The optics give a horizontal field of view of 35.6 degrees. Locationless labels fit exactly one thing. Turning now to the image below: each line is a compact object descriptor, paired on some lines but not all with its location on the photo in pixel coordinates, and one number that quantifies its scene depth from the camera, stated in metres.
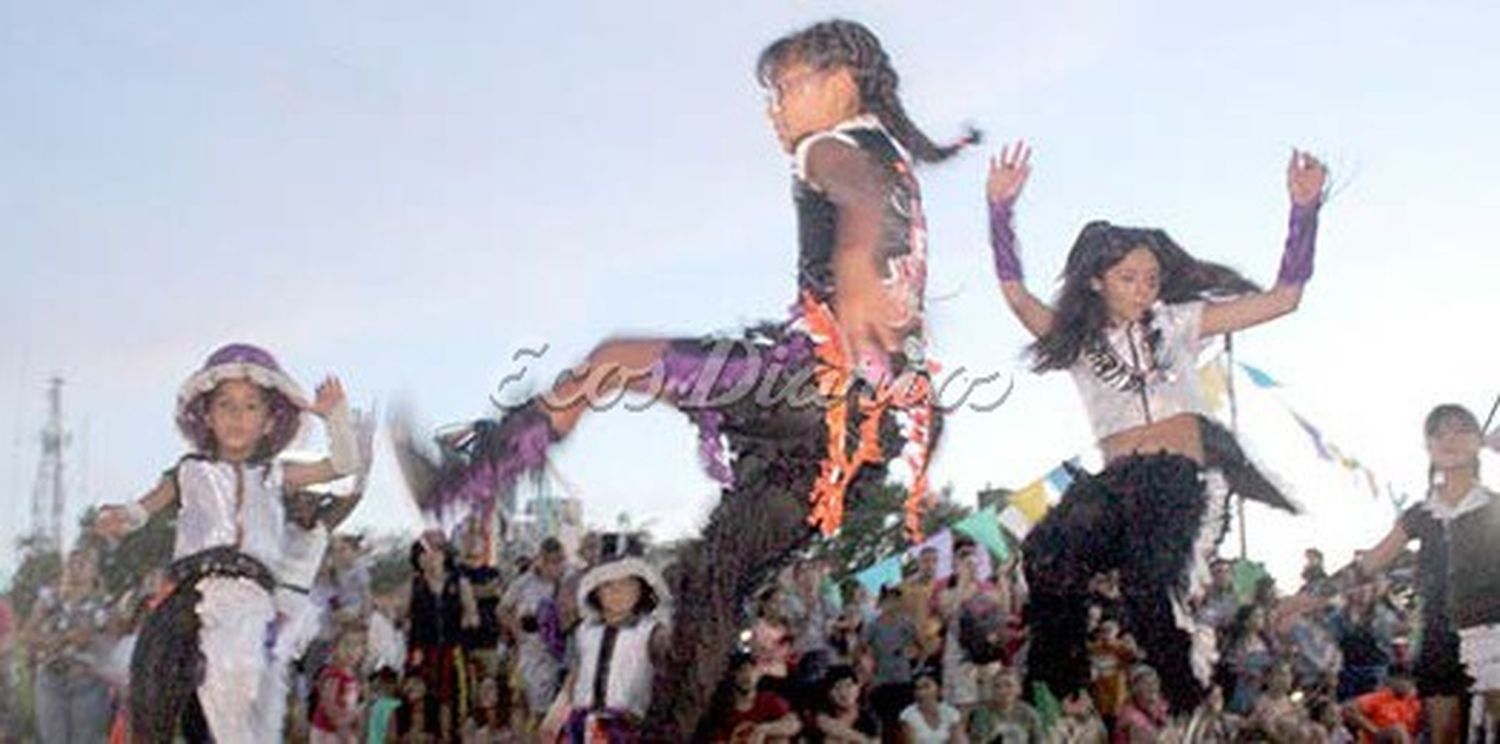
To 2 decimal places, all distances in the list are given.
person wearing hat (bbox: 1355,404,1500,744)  8.38
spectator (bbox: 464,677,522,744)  7.64
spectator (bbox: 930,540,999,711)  8.18
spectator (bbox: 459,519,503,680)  7.73
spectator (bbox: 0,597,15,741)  7.33
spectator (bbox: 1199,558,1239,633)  8.35
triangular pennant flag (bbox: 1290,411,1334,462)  8.45
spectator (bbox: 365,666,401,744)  7.54
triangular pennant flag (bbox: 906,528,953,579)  8.16
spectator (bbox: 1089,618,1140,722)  8.17
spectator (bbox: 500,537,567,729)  7.76
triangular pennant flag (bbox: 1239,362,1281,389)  8.48
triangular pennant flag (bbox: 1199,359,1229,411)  8.46
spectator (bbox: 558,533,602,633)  7.77
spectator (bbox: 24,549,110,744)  7.36
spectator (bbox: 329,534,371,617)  7.59
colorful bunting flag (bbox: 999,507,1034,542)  8.26
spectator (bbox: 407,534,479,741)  7.68
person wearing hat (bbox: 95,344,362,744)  7.32
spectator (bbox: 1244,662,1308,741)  8.21
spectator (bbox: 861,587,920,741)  7.99
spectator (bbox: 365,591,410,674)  7.62
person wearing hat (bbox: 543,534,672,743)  7.62
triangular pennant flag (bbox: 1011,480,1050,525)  8.25
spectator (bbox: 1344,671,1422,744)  8.41
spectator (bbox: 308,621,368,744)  7.46
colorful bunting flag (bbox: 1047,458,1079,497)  8.29
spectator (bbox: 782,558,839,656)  7.88
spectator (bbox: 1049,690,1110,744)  8.08
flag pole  8.47
